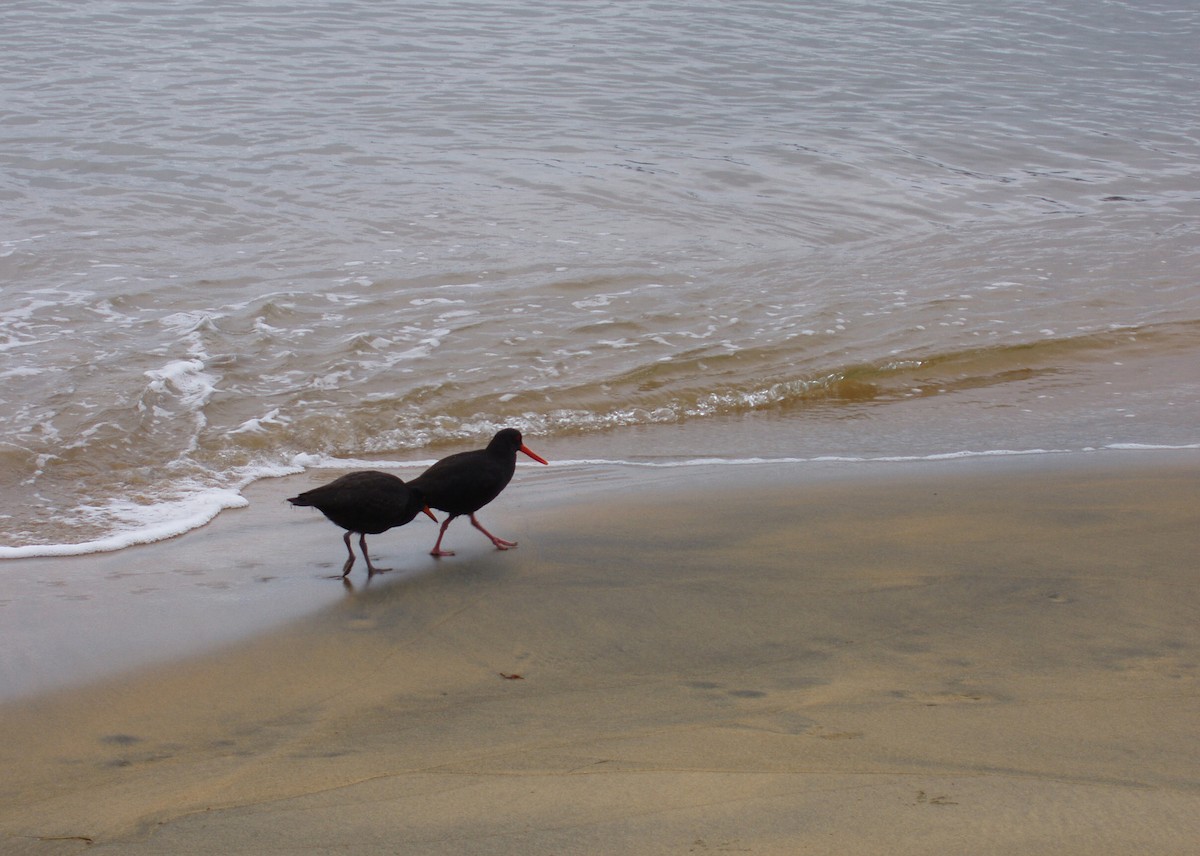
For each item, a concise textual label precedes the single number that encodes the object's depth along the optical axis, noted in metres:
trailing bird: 9.62
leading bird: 10.37
